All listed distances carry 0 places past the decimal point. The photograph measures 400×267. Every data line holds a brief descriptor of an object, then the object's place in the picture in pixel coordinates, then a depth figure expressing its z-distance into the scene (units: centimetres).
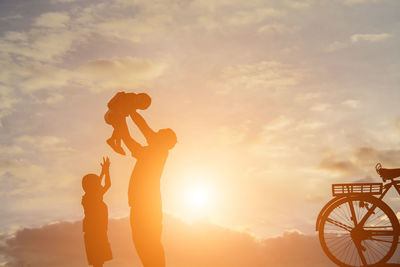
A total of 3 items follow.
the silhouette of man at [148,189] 685
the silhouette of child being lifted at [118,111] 712
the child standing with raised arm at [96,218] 959
